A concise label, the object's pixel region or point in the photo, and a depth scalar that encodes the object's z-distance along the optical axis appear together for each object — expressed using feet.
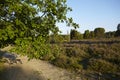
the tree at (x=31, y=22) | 13.36
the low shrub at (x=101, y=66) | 21.53
